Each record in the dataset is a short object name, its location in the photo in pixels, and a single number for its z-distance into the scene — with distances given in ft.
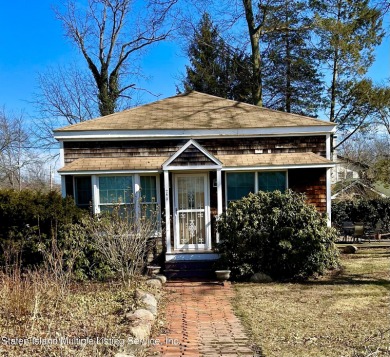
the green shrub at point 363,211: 67.60
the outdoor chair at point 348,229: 55.00
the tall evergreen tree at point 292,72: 76.38
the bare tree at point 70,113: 92.22
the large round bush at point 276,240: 30.42
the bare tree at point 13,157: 107.45
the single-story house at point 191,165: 34.14
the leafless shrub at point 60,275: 22.07
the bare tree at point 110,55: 79.36
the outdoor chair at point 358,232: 51.88
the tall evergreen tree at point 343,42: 66.08
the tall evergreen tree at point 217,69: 78.07
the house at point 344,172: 95.68
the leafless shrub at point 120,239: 27.50
